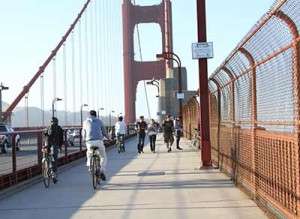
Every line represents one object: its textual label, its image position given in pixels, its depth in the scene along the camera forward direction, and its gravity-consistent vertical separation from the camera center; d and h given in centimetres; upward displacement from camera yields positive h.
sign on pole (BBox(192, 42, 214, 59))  1248 +157
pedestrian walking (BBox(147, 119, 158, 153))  2084 -42
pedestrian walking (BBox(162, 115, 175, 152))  2076 -33
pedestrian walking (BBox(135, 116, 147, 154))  2044 -29
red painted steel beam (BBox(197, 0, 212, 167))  1266 +60
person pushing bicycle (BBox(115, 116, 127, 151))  2111 -22
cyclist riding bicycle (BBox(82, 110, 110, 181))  1060 -22
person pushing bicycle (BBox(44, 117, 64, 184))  1061 -31
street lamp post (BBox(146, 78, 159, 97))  5492 +390
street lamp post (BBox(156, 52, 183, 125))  2944 +338
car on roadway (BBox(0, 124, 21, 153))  1002 -30
